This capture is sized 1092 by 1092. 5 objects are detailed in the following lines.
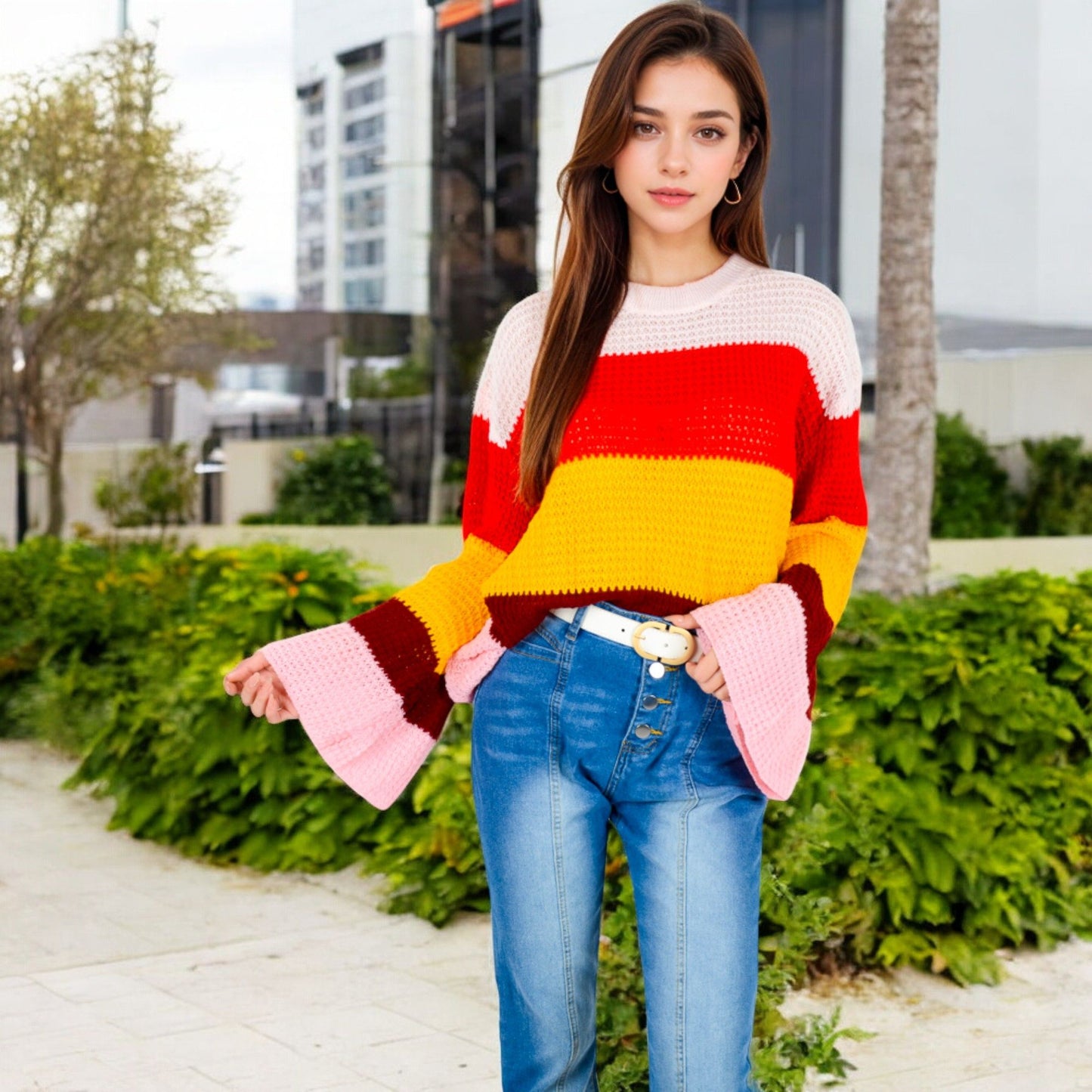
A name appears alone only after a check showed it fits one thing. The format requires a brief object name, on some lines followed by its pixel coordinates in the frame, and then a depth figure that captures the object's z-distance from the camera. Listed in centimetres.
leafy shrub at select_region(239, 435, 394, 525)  1306
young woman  200
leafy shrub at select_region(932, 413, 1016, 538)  1202
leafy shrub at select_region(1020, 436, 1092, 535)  1211
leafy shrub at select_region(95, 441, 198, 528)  1218
